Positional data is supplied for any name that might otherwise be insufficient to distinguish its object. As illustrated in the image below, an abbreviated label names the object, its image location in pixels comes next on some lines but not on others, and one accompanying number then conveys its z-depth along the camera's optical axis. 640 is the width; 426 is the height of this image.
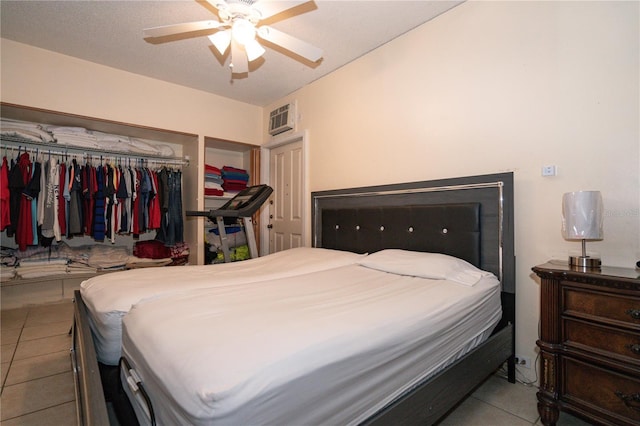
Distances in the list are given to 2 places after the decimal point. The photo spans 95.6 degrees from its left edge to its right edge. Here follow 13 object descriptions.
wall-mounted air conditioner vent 3.65
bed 1.04
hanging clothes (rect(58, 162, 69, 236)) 3.05
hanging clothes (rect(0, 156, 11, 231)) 2.75
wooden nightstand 1.20
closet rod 3.04
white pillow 1.73
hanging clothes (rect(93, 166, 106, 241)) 3.23
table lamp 1.44
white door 3.66
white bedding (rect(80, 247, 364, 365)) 1.32
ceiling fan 1.76
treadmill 2.35
